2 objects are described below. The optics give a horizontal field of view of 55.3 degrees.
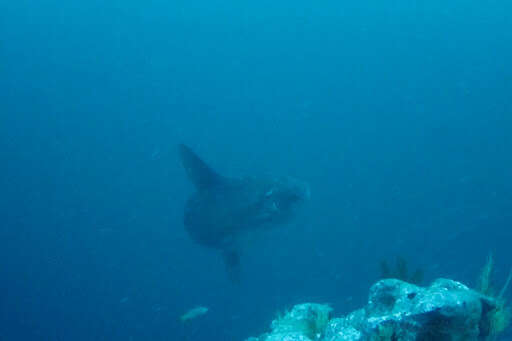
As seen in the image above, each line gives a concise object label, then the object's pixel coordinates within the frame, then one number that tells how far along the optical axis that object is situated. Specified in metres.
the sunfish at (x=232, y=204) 12.33
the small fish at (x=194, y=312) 12.56
